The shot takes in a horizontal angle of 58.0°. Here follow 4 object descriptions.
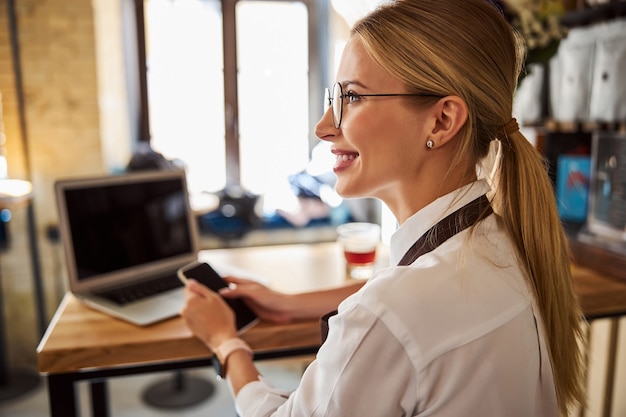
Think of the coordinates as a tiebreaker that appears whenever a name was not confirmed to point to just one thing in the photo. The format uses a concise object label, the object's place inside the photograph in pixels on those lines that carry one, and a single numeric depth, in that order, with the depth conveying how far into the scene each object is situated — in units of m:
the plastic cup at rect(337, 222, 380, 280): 1.63
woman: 0.71
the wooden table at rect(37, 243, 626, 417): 1.16
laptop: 1.40
